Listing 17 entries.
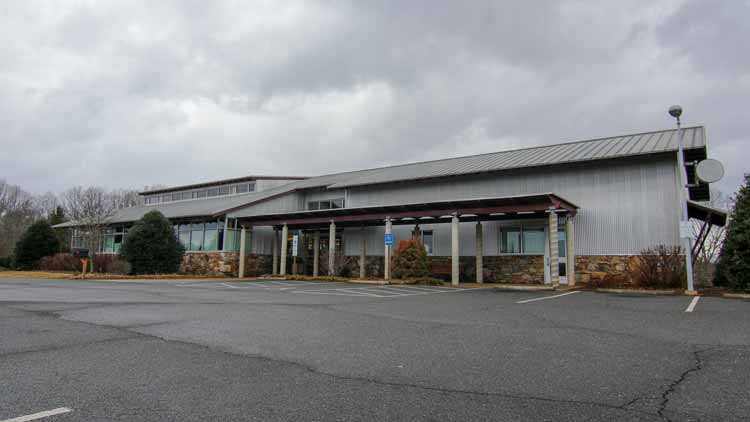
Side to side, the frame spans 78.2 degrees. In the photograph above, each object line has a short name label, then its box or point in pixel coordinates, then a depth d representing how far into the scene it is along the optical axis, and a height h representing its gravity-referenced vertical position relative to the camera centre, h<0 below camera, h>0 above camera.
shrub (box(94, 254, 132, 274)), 26.31 -0.76
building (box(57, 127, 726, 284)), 18.88 +1.89
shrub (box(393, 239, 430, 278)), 20.67 -0.28
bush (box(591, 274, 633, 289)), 16.61 -0.94
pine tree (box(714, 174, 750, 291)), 13.87 +0.37
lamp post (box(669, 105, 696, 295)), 14.18 +1.13
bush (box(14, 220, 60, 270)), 32.66 +0.28
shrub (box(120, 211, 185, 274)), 26.12 +0.29
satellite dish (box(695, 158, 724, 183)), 14.81 +2.83
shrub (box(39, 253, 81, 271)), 29.73 -0.76
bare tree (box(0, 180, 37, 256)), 46.84 +4.59
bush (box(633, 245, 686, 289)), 15.84 -0.47
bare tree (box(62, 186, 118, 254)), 34.31 +2.75
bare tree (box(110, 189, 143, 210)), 63.76 +7.60
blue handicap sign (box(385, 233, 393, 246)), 21.30 +0.71
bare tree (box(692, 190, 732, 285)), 19.39 +0.76
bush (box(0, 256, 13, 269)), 34.72 -0.79
